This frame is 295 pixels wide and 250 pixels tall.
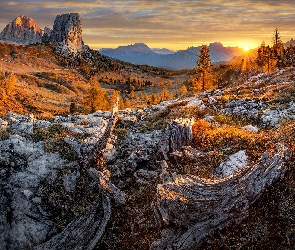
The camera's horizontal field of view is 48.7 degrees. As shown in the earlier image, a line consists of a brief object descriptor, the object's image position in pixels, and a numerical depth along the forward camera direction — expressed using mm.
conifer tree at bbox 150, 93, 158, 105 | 95619
